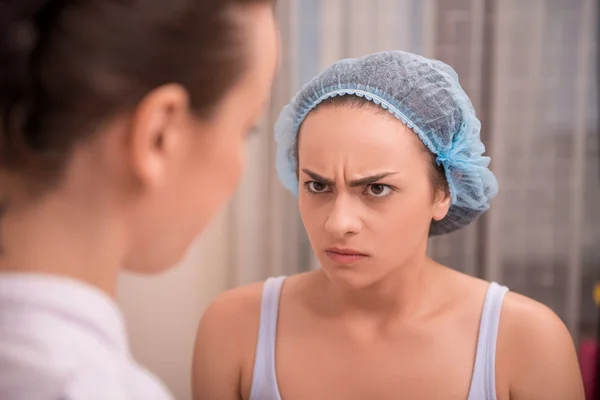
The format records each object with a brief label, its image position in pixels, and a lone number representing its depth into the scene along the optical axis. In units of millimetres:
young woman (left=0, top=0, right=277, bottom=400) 455
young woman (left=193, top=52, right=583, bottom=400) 1003
